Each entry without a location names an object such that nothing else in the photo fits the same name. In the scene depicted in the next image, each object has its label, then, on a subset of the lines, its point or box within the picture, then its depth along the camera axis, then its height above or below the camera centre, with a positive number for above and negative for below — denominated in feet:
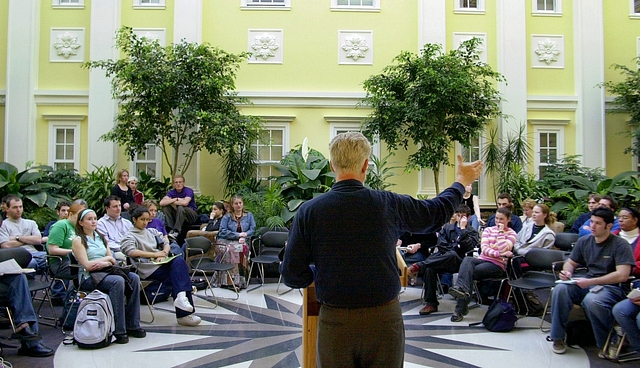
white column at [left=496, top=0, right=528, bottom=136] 39.37 +10.45
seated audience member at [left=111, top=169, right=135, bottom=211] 30.09 +0.50
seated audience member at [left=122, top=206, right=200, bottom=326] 19.70 -2.58
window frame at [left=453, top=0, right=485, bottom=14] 40.34 +14.84
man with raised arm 6.98 -0.90
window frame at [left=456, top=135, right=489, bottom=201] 39.81 +1.50
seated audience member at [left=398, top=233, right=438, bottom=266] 24.62 -2.23
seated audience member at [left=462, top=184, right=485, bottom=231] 27.20 -0.49
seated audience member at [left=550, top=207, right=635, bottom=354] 16.28 -2.64
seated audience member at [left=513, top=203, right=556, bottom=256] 21.75 -1.37
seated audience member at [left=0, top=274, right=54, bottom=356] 15.84 -3.63
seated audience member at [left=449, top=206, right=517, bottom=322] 20.63 -2.52
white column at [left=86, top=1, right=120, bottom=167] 38.45 +7.91
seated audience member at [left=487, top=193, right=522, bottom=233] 24.07 -0.75
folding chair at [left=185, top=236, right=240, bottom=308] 22.98 -2.93
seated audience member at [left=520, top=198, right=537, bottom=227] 25.22 -0.24
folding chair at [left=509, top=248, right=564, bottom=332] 19.30 -2.78
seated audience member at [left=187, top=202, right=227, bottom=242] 28.36 -1.47
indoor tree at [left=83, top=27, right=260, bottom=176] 32.91 +6.65
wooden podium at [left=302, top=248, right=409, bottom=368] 10.12 -2.64
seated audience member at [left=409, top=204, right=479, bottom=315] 22.02 -2.31
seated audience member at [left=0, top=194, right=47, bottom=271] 21.29 -1.47
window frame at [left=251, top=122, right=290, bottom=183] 39.55 +4.92
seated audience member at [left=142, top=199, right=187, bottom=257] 23.81 -1.12
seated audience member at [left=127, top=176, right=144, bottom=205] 30.76 +0.35
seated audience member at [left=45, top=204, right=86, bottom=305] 19.29 -1.63
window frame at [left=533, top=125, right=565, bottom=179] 40.47 +4.60
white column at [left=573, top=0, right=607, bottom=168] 39.99 +9.15
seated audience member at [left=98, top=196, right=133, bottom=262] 20.56 -1.07
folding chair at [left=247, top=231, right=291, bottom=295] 26.84 -2.30
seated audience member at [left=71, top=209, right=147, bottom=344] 17.65 -2.74
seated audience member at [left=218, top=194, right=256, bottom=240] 26.94 -1.24
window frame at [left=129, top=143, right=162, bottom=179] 39.34 +2.72
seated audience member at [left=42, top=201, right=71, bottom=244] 24.99 -0.65
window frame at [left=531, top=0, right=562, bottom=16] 40.70 +14.85
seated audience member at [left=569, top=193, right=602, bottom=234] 25.54 -1.02
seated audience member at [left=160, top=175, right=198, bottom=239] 31.31 -0.55
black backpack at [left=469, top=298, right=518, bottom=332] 19.02 -4.29
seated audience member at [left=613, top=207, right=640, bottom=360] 15.40 -3.39
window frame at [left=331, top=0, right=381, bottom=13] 39.91 +14.66
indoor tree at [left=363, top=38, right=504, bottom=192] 34.19 +6.56
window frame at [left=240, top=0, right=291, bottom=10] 39.55 +14.67
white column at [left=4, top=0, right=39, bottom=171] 38.78 +8.78
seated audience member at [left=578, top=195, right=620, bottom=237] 21.07 -0.10
